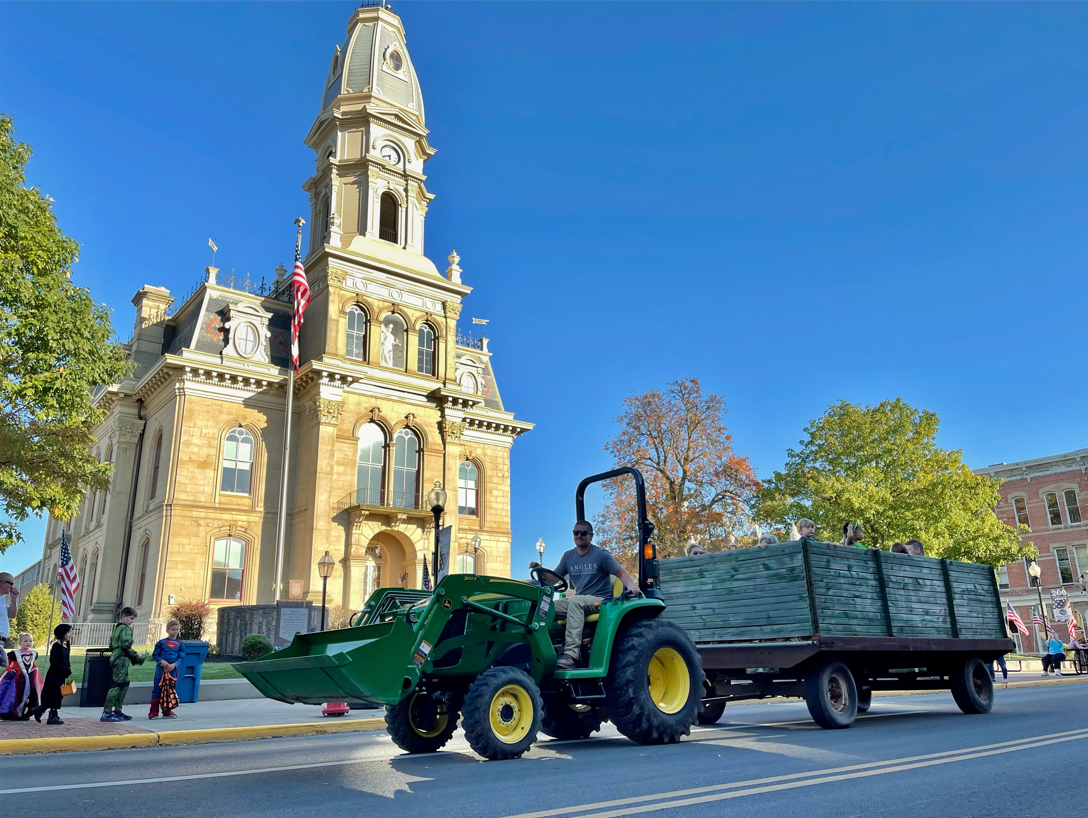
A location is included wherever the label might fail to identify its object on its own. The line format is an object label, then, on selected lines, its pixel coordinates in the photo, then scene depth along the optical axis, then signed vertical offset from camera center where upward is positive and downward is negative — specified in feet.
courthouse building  111.75 +35.11
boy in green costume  40.47 -0.11
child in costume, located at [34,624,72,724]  37.88 -0.44
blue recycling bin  51.88 -0.73
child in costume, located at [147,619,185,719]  42.78 -0.97
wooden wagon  30.71 +0.80
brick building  156.56 +22.25
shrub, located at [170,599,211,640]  101.92 +5.53
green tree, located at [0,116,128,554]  57.31 +21.85
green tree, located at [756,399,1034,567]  107.45 +20.50
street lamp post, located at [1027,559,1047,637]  102.68 +8.48
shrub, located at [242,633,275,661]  79.87 +1.31
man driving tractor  25.35 +2.34
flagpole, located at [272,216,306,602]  103.19 +21.48
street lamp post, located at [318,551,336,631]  91.50 +10.42
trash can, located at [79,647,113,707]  48.83 -0.90
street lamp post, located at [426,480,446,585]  63.87 +11.83
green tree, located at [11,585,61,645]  118.83 +7.26
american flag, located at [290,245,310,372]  102.64 +44.66
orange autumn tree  118.01 +25.15
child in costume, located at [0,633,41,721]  38.82 -1.20
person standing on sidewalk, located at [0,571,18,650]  37.86 +2.81
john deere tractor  20.85 -0.34
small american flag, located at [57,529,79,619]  76.44 +7.82
